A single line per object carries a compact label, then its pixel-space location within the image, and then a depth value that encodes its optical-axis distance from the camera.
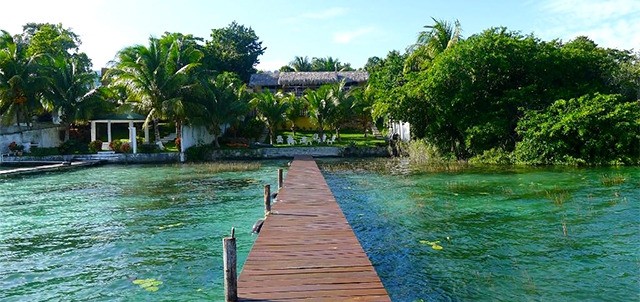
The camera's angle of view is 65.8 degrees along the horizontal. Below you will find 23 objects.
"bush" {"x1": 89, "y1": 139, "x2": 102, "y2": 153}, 30.97
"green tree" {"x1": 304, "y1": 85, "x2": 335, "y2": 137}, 34.91
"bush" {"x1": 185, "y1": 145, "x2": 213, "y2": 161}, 30.77
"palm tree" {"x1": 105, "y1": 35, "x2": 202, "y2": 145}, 28.81
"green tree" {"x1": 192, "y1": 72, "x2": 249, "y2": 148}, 31.48
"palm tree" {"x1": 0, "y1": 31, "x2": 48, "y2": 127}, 28.97
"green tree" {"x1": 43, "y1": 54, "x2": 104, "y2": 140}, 31.09
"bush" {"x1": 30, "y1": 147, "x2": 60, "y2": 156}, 29.58
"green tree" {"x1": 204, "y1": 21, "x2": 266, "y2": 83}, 51.44
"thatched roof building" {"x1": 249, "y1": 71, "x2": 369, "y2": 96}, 50.22
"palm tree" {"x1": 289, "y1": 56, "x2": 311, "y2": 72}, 65.00
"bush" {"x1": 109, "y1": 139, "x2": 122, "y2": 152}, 30.58
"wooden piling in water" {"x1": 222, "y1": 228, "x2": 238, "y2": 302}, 5.02
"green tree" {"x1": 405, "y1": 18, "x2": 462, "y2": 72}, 29.53
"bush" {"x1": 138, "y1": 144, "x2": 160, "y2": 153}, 30.70
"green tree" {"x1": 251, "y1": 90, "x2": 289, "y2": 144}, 35.03
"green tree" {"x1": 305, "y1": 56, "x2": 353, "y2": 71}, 63.00
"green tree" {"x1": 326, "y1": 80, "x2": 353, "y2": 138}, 34.91
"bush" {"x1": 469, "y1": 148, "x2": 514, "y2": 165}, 24.38
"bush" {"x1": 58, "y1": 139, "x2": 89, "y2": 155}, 30.64
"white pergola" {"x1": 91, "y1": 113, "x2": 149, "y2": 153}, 31.13
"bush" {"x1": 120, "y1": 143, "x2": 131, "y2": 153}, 30.41
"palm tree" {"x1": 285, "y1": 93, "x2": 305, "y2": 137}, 37.67
